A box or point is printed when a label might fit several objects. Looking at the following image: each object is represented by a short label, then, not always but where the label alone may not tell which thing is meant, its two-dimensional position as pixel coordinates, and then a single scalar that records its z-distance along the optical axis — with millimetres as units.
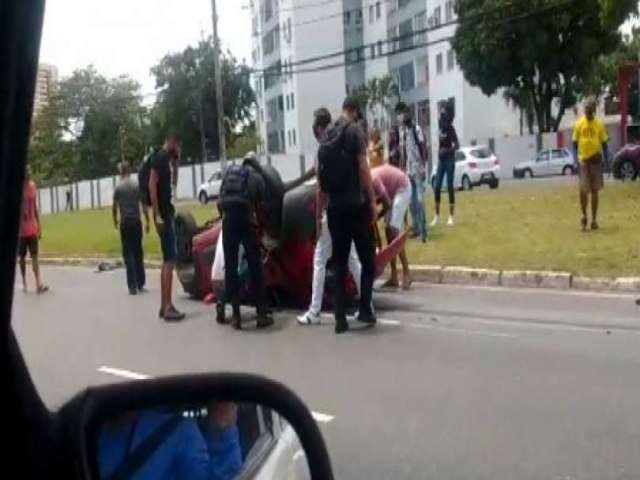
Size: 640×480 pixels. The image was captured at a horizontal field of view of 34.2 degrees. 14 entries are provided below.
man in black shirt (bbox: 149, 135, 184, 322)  9375
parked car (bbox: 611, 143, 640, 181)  29422
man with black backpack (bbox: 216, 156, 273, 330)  8516
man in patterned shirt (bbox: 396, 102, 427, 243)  12461
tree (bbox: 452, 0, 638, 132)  47375
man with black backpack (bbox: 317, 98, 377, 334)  7938
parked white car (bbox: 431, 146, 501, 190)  36594
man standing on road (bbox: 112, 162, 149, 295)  11492
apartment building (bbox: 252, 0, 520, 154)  68562
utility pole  8838
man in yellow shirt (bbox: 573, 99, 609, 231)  12820
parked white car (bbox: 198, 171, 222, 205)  19453
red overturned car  9070
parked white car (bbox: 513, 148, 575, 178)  44312
